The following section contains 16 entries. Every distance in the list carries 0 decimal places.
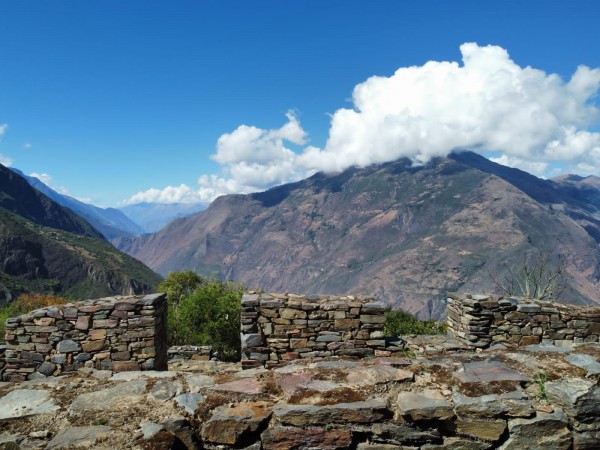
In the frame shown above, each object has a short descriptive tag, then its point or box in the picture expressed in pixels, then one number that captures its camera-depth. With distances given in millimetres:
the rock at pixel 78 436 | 4258
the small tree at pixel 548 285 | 32078
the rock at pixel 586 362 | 5316
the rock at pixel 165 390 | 5191
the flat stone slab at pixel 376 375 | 5257
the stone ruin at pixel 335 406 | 4543
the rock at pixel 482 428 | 4562
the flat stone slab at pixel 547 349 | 6284
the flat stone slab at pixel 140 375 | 5913
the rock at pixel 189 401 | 4890
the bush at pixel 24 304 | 28375
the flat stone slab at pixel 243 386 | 5131
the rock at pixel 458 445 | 4564
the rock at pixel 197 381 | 5452
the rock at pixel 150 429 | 4355
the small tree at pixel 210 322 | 22250
